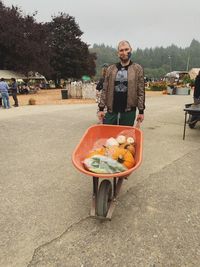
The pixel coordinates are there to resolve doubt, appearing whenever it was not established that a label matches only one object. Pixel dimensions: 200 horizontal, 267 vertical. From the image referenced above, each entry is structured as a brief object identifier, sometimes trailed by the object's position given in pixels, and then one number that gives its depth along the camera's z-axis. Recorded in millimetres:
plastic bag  3137
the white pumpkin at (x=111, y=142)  3699
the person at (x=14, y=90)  16894
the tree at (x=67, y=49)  49656
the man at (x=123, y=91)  4102
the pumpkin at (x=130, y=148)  3696
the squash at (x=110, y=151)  3488
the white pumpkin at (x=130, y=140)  3808
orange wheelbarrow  3213
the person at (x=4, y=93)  15677
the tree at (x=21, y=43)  34406
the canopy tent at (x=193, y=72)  59581
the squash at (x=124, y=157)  3352
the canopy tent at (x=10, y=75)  35656
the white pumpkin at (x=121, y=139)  3804
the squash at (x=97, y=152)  3529
